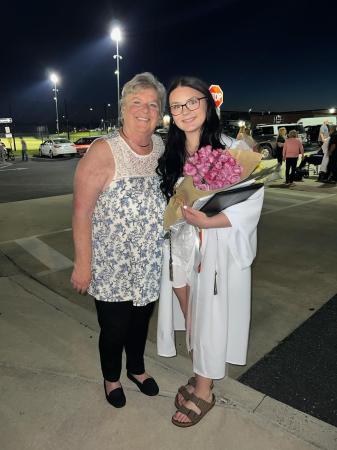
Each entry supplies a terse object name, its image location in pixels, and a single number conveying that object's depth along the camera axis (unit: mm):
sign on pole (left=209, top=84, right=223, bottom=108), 9728
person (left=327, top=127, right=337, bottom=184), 11713
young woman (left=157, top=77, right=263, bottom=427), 2143
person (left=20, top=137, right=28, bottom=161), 24516
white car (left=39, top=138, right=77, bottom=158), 25970
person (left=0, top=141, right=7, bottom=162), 23861
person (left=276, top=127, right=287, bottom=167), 14981
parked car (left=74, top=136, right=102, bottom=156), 26486
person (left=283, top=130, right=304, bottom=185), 11570
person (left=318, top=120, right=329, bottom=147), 14852
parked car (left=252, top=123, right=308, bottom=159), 21297
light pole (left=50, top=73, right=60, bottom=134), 41344
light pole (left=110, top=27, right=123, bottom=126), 23500
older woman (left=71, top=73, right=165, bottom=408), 2104
